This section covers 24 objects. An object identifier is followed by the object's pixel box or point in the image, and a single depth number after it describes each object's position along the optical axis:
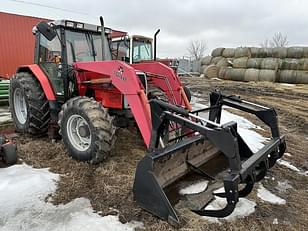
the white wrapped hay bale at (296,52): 19.84
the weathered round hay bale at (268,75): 19.81
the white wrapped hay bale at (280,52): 20.57
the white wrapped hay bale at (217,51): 25.59
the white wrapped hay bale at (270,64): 20.18
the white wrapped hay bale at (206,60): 26.43
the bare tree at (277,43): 52.40
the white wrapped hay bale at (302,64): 19.17
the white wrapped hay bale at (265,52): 21.34
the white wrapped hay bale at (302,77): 18.69
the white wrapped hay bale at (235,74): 21.39
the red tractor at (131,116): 2.77
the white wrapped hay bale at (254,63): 21.11
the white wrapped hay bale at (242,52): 22.86
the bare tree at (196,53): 59.97
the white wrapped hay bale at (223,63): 23.72
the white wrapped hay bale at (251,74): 20.52
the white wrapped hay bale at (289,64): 19.50
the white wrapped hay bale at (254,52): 22.16
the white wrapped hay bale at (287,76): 19.12
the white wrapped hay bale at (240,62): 21.97
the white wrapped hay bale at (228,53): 24.16
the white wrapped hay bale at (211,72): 23.84
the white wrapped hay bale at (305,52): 19.64
